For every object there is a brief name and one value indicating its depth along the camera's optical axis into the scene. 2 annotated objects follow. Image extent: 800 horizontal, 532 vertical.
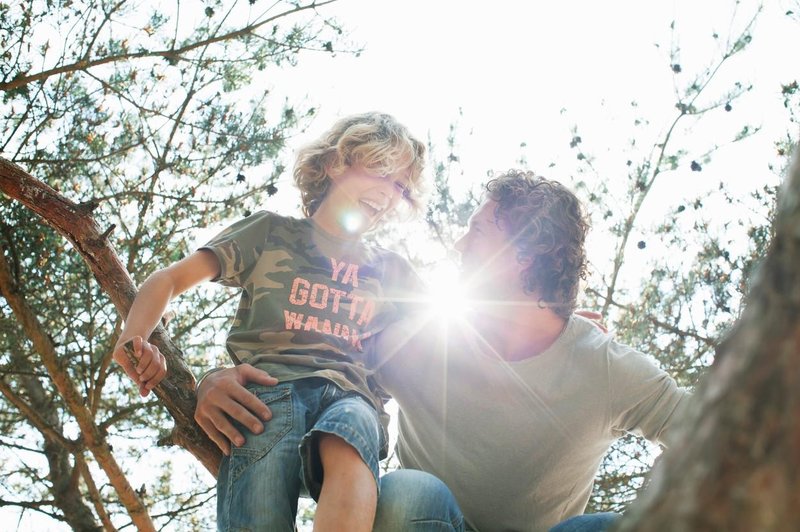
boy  1.40
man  1.81
